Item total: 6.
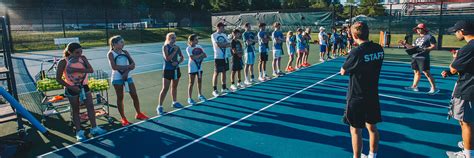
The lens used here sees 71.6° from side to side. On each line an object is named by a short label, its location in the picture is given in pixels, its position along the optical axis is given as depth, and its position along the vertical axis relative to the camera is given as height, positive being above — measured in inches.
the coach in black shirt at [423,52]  328.8 -21.6
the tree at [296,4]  2685.0 +238.9
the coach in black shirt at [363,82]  159.8 -24.7
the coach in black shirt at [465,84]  174.7 -29.1
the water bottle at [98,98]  296.0 -55.5
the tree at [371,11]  1414.6 +95.3
